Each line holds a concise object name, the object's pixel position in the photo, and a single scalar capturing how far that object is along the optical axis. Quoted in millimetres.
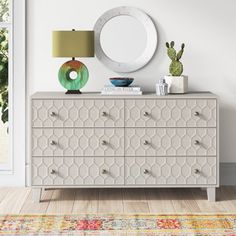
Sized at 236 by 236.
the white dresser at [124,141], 4676
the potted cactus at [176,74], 4859
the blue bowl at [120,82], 4874
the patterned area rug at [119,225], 4004
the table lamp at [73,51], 4762
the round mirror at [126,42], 5090
